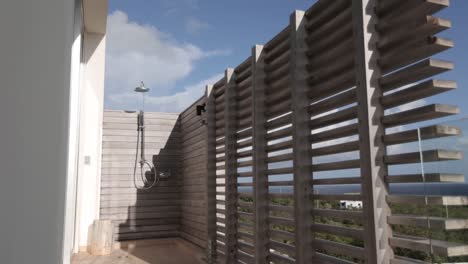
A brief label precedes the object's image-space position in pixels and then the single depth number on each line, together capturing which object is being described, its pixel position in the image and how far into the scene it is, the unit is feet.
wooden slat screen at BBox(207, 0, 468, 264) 5.79
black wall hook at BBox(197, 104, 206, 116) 16.43
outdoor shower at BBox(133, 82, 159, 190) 20.89
